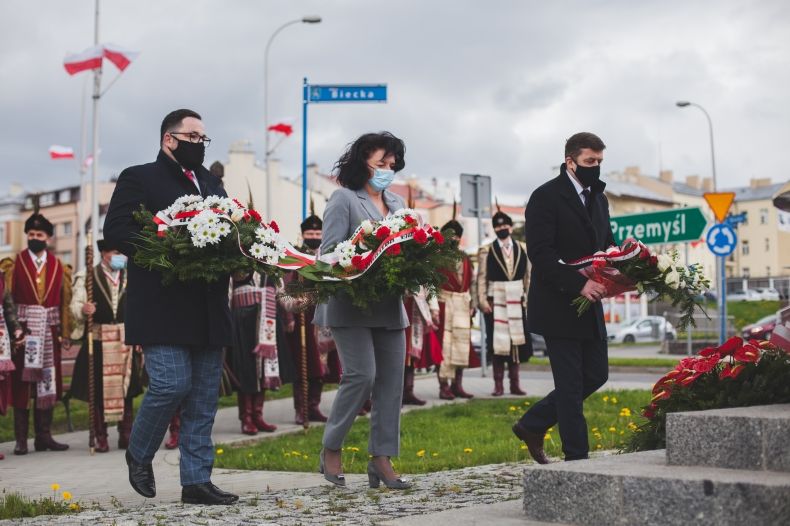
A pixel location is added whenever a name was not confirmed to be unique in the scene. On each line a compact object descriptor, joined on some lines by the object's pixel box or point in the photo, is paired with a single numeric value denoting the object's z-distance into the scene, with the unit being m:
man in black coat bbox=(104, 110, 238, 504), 6.27
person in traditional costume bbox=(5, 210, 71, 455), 10.73
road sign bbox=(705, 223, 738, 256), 21.98
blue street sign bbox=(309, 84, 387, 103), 20.50
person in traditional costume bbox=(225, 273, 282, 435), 11.70
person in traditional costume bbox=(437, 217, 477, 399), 14.84
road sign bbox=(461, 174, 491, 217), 18.33
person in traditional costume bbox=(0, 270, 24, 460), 10.32
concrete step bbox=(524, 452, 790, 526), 4.03
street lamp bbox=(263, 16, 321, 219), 38.53
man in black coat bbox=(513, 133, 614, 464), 6.55
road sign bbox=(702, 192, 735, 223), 21.70
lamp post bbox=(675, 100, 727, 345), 22.05
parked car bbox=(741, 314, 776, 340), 31.63
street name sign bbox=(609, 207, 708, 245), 18.34
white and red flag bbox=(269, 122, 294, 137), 39.91
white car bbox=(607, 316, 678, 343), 51.25
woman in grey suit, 6.71
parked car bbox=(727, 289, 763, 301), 83.01
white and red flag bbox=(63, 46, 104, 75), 28.94
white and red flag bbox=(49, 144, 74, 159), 42.47
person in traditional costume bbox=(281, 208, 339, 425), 11.83
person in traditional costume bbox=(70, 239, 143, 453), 10.78
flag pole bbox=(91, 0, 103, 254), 30.34
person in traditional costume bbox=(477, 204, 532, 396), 14.98
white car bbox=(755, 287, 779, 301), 80.99
